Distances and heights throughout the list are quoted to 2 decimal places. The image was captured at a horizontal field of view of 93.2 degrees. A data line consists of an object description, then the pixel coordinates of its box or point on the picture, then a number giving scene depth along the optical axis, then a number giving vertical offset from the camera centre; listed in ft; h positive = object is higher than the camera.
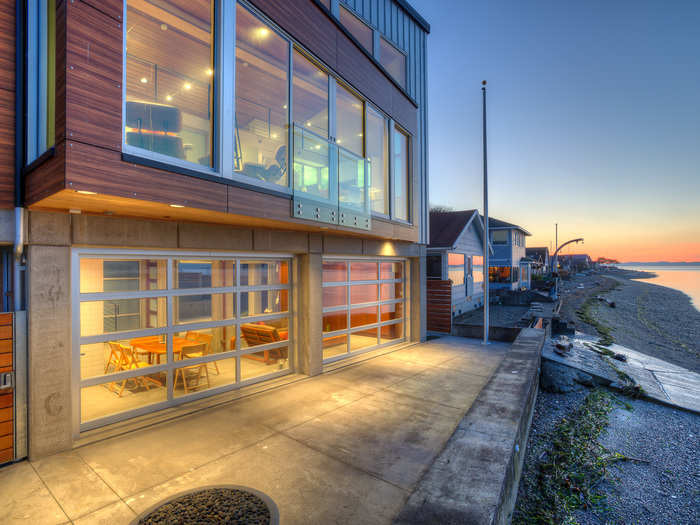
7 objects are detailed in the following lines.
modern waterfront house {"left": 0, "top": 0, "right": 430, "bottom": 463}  11.05 +2.69
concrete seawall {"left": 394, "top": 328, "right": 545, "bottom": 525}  8.52 -6.54
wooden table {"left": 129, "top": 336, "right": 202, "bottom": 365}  17.06 -4.23
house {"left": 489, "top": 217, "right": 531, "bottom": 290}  96.31 +2.61
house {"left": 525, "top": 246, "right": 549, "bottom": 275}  185.40 +5.53
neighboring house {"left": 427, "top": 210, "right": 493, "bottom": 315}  59.06 +2.13
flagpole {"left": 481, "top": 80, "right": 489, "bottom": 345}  35.19 +6.62
